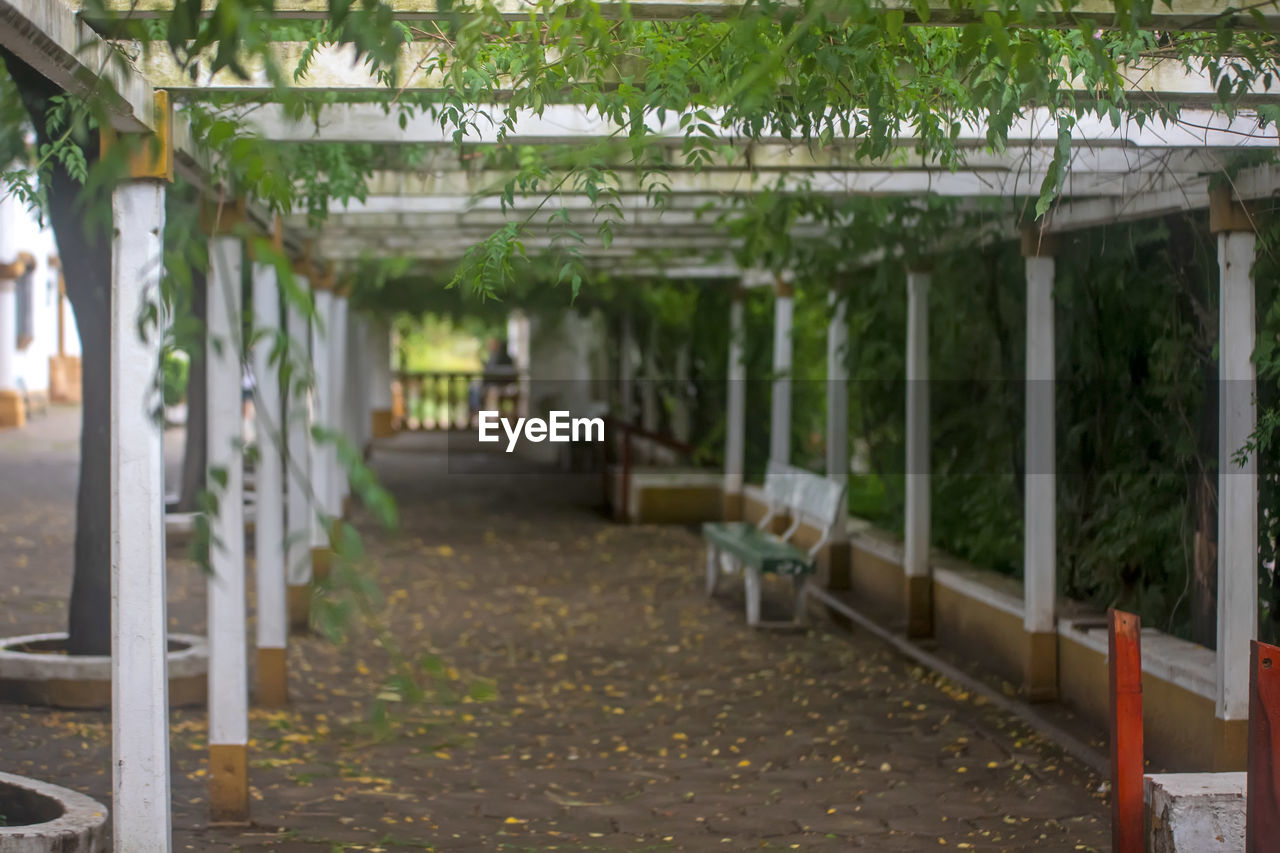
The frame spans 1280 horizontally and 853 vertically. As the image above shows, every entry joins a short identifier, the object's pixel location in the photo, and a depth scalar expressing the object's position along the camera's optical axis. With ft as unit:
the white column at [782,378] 38.86
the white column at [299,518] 26.71
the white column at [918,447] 28.09
